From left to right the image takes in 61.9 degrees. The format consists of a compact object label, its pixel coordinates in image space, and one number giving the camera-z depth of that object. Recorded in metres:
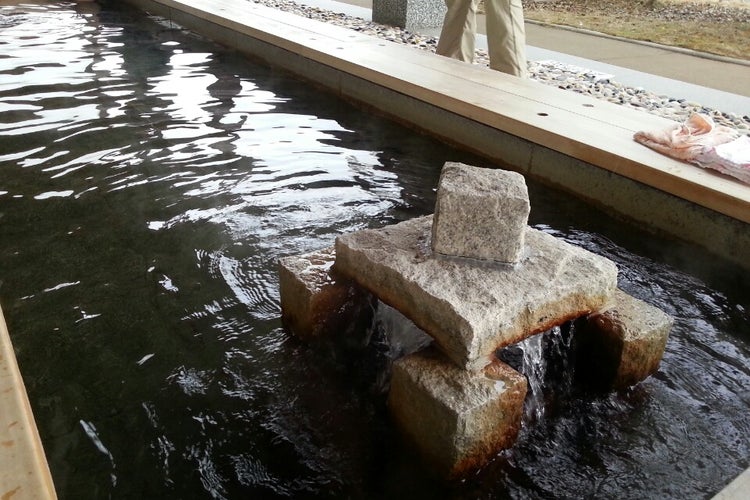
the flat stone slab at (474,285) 2.19
